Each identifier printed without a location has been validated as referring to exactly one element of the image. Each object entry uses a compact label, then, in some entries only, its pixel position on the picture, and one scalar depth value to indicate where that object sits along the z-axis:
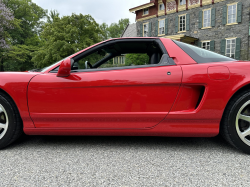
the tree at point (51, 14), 30.21
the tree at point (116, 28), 50.09
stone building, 15.27
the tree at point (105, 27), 49.91
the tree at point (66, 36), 19.67
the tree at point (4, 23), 16.65
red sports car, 2.03
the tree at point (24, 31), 29.25
